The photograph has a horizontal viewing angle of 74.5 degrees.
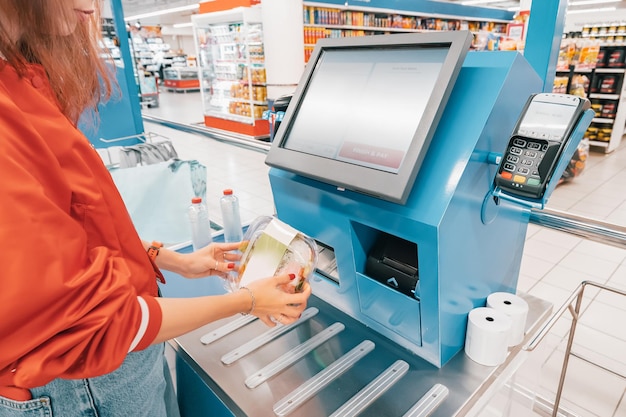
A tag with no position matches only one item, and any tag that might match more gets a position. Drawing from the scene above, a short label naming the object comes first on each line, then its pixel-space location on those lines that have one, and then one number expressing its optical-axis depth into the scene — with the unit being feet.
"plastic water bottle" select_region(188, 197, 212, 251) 5.33
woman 1.78
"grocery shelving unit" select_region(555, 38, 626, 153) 23.34
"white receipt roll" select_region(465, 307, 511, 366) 3.13
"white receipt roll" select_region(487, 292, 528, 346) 3.27
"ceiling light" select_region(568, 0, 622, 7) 57.07
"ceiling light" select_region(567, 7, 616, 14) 60.54
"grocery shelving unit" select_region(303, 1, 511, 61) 26.71
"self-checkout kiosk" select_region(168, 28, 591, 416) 2.79
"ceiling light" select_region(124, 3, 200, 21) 63.78
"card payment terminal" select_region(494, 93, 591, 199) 2.60
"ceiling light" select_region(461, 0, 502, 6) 63.87
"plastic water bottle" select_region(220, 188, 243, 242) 5.28
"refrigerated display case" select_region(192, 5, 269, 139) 27.40
